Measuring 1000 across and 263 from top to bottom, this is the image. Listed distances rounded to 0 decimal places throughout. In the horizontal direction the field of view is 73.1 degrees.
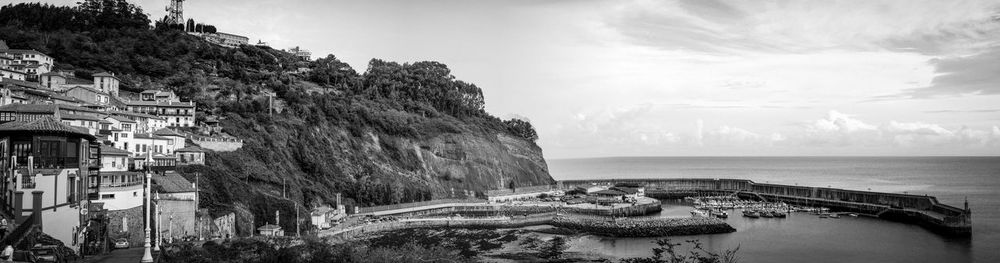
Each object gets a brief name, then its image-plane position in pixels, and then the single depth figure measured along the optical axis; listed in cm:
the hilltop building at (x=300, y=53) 14477
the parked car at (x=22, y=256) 1980
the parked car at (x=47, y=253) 2084
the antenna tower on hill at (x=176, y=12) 12429
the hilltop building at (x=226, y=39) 12292
